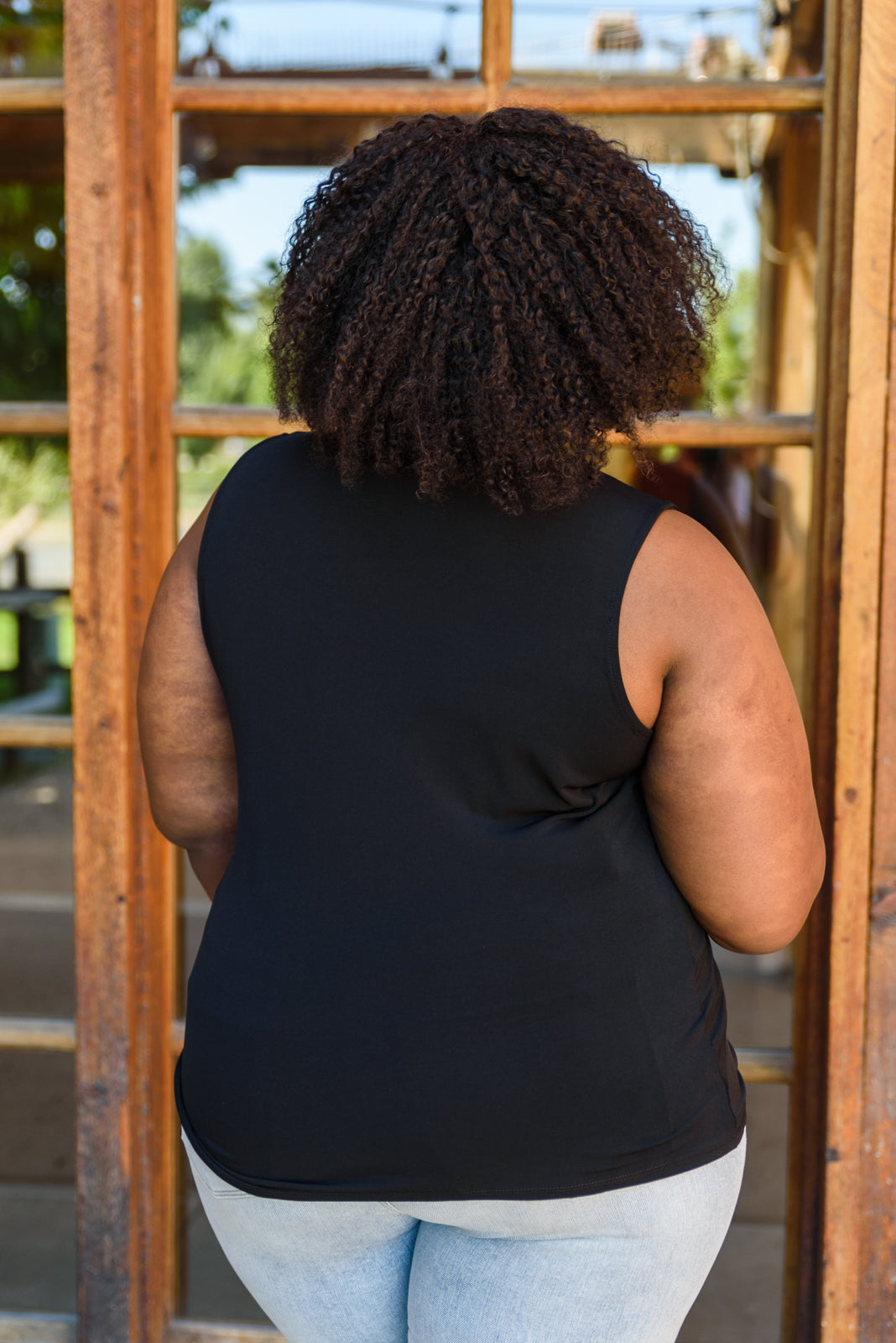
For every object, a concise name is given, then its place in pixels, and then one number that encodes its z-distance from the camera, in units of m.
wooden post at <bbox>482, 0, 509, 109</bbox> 1.68
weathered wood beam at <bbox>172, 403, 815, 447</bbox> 1.66
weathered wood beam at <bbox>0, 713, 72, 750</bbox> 1.76
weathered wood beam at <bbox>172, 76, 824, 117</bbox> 1.64
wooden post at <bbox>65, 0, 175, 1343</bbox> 1.62
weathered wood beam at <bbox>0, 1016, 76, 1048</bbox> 1.78
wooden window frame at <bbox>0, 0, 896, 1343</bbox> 1.55
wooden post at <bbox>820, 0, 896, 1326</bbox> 1.51
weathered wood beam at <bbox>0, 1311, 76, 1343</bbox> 1.77
